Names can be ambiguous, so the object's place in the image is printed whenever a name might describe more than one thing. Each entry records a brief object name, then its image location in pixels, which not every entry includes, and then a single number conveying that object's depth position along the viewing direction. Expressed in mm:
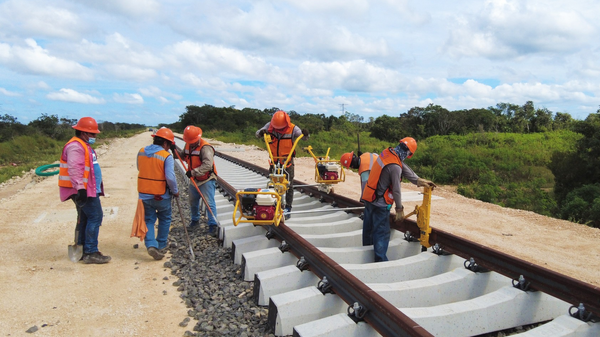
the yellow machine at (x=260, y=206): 4703
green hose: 7305
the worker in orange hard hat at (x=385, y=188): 4480
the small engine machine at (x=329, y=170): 7000
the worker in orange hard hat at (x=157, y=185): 5223
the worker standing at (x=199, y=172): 6230
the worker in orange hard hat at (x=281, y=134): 6008
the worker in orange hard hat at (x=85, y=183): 4973
